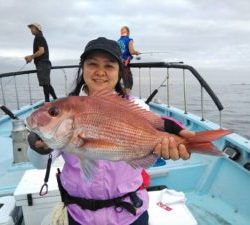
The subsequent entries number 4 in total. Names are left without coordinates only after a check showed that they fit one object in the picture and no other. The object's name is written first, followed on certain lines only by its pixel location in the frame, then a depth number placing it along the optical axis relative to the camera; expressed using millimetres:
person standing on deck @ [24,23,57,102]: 5255
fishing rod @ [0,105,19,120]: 2754
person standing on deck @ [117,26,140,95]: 5555
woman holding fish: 1374
